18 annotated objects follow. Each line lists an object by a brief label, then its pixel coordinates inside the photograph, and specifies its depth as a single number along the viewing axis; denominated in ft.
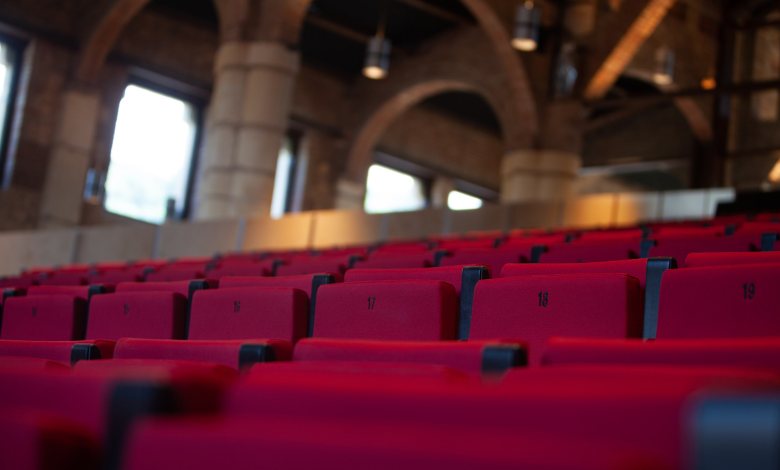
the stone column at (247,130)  39.22
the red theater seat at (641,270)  8.12
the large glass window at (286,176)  61.93
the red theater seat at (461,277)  8.94
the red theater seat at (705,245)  11.96
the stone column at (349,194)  62.75
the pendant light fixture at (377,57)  45.09
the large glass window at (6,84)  50.08
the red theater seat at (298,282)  10.61
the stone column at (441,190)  68.64
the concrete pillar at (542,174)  46.39
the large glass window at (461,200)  70.38
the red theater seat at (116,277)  17.18
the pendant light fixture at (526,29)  39.75
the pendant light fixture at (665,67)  49.34
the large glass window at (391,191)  67.00
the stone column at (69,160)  49.75
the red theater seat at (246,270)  15.66
